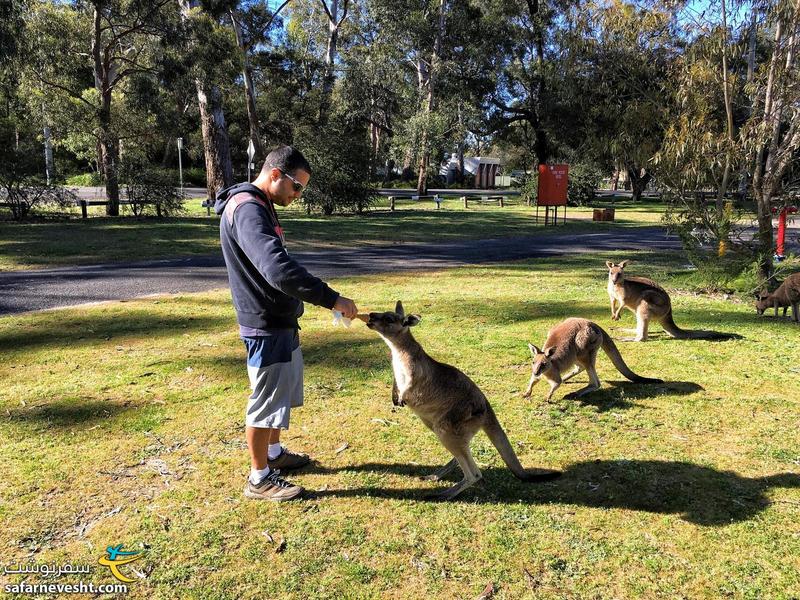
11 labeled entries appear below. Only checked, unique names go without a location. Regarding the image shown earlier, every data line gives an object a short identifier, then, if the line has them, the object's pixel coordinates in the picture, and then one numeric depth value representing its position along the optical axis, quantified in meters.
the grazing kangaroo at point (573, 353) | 4.58
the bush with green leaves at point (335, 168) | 21.67
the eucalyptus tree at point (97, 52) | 19.08
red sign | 19.94
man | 3.03
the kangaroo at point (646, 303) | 6.24
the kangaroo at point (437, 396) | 3.35
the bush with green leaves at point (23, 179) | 17.29
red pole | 10.88
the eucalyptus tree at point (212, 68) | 18.50
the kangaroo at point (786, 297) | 7.23
